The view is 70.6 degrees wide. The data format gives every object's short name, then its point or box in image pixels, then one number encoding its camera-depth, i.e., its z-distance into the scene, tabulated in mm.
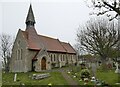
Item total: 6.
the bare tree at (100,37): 16483
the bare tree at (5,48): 23237
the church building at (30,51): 17614
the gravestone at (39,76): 12269
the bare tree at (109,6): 7276
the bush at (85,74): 11122
